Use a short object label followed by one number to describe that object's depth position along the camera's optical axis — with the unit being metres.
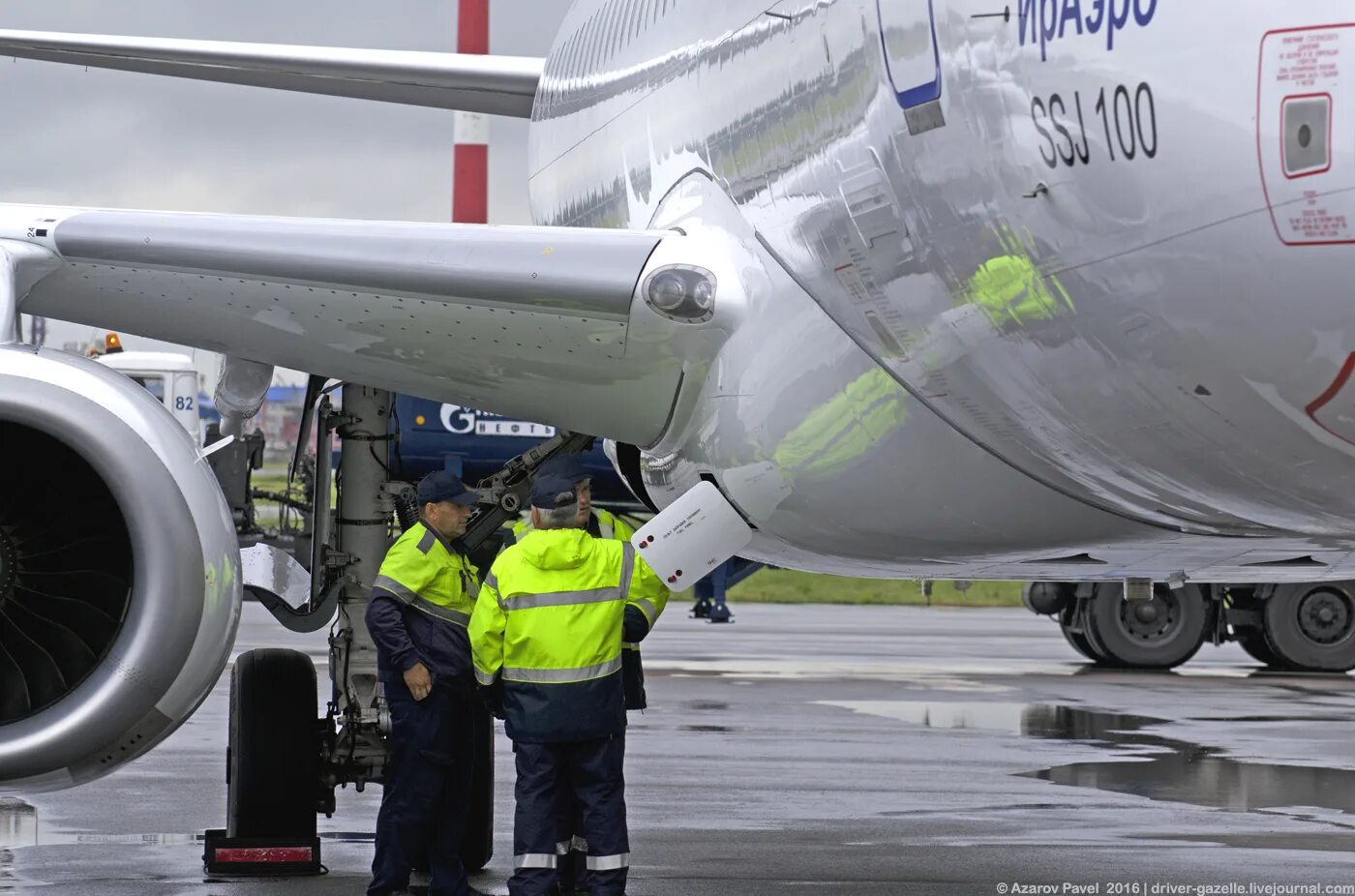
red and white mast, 77.56
